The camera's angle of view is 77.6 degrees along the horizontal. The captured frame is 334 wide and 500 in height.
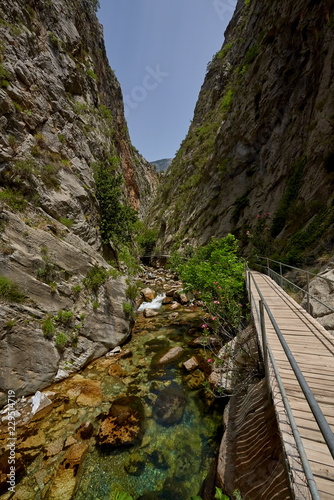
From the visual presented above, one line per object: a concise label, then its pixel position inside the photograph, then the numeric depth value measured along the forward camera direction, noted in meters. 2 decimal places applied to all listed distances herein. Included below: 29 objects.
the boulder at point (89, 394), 6.21
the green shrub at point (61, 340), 7.20
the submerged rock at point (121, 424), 5.09
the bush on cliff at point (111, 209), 13.44
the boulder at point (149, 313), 12.85
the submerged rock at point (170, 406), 5.79
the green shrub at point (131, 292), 10.64
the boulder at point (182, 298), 14.92
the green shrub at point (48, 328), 7.00
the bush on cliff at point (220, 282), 8.20
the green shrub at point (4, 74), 9.22
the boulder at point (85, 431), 5.20
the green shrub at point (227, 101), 30.22
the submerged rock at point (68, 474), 4.10
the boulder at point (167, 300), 15.32
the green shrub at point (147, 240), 42.12
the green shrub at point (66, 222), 9.84
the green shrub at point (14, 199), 7.79
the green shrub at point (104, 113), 20.62
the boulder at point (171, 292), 16.90
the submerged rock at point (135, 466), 4.52
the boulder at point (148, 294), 16.62
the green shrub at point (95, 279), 9.11
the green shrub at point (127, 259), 15.34
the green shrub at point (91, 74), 18.75
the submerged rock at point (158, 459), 4.67
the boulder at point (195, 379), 6.85
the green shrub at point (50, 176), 9.73
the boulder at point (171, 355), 8.33
